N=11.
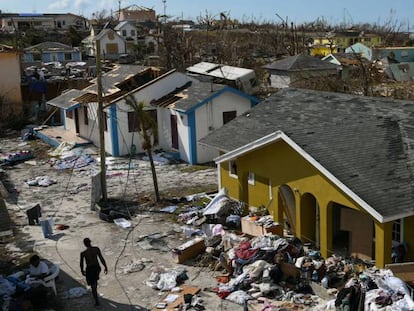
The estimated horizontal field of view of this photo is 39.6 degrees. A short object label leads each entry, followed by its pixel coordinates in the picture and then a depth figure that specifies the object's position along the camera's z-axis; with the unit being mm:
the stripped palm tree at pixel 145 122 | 20172
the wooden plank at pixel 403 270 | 12008
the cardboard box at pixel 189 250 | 14992
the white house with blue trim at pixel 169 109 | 25578
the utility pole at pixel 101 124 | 19125
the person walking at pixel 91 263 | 12430
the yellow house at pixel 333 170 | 12891
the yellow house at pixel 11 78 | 38875
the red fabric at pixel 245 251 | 13969
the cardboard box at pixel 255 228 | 15375
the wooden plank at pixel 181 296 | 12547
